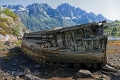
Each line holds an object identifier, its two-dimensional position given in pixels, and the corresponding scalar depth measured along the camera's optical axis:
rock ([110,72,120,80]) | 5.56
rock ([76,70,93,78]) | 6.93
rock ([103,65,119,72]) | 7.70
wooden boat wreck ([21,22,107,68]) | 7.63
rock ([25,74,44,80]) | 6.56
